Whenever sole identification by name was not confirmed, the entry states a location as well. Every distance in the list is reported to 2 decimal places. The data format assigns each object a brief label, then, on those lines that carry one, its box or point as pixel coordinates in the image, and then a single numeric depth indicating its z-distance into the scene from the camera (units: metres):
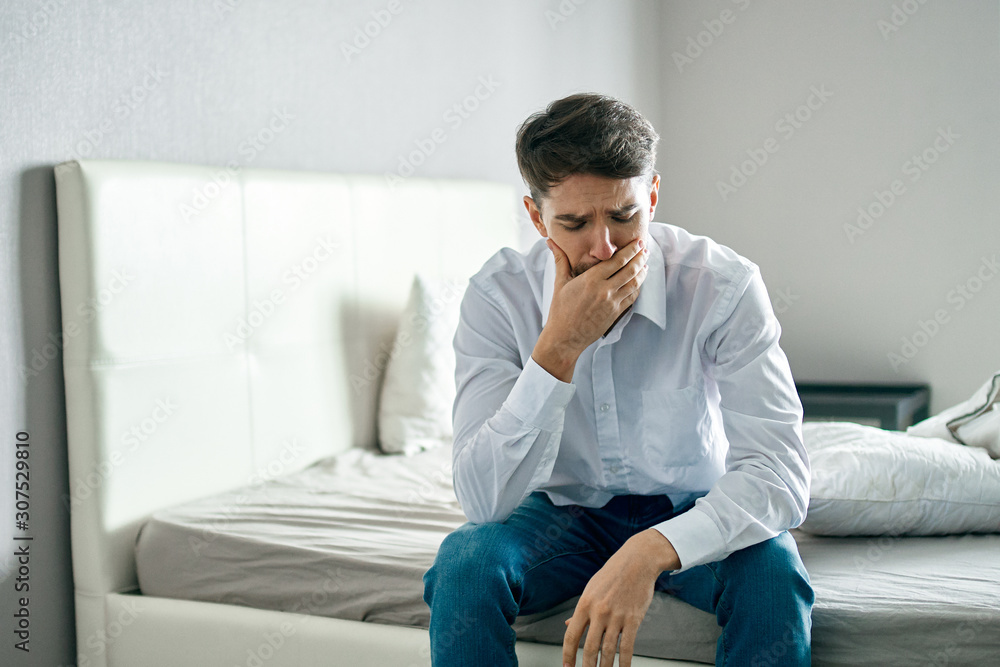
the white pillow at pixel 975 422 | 1.63
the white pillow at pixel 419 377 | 2.21
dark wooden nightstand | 2.91
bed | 1.25
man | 1.11
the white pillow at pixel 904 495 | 1.40
